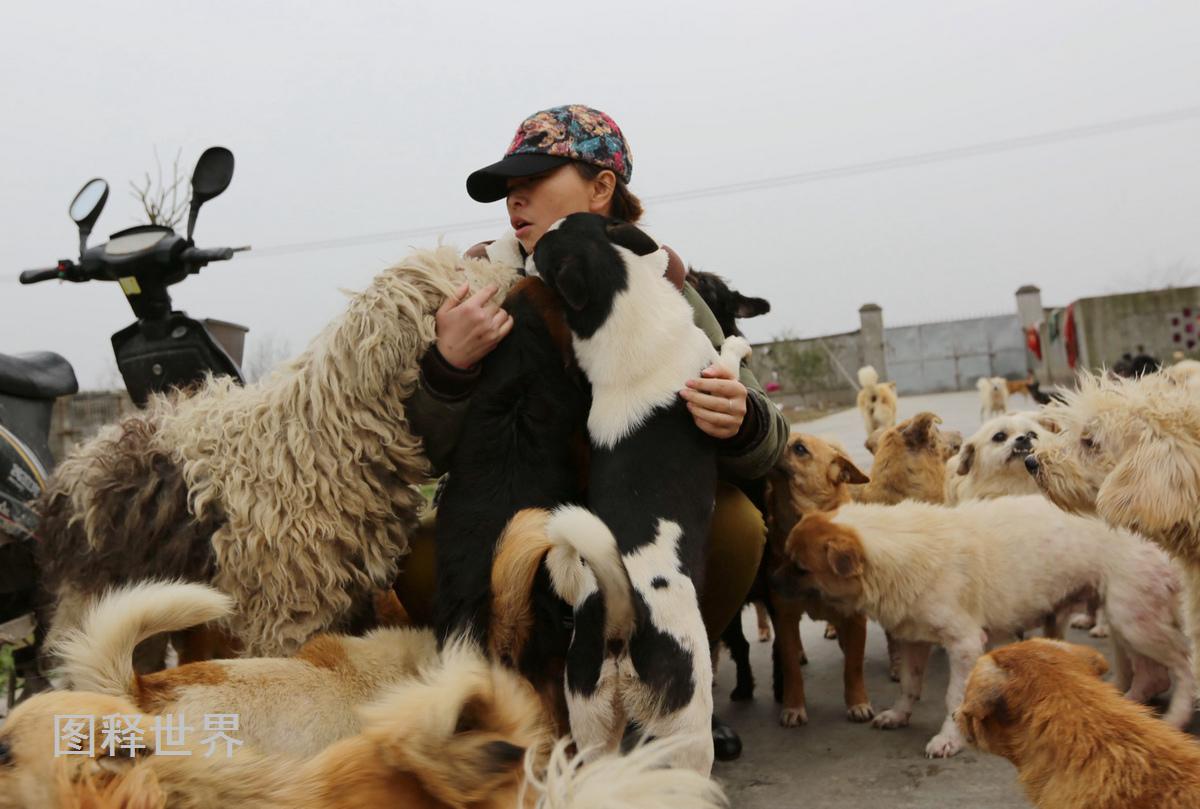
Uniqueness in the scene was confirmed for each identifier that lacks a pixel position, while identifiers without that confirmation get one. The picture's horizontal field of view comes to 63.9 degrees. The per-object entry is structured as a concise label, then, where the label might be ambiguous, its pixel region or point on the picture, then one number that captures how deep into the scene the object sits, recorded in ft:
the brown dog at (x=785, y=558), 11.10
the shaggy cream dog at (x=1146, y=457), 7.80
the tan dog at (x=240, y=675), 6.19
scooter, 9.45
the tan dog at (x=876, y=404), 31.50
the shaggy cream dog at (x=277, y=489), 7.98
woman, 8.25
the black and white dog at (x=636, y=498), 6.82
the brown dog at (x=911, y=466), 15.10
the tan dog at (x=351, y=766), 5.16
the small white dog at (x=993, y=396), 34.63
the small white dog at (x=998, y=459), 13.89
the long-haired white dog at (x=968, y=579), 10.19
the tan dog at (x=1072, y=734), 5.89
